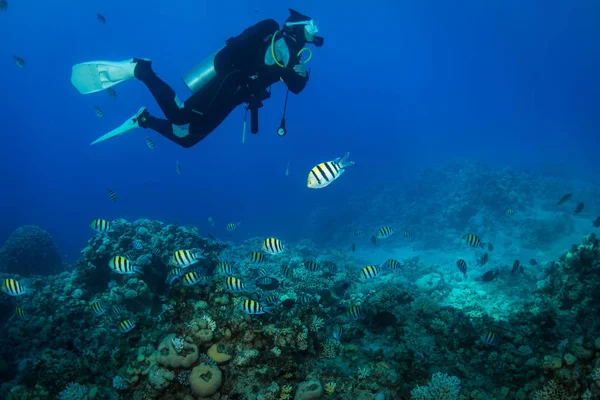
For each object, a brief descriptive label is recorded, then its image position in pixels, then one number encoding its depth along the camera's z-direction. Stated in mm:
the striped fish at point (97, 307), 6270
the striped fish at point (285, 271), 7540
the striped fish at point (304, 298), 6012
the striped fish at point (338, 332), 4500
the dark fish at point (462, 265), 8406
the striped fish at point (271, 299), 5024
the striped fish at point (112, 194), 9840
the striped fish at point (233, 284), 4323
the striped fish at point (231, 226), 10598
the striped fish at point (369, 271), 6057
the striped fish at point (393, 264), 7629
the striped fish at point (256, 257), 6190
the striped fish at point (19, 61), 11359
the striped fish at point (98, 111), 12836
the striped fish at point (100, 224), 7051
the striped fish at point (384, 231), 8516
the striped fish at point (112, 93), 11750
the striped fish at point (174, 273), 7039
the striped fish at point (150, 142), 11486
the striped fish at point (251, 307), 3738
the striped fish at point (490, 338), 4438
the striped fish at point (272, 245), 5468
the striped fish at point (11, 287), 5707
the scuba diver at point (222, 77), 6086
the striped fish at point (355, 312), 4932
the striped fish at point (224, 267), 6510
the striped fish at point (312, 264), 6993
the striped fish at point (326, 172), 3322
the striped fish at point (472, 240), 7734
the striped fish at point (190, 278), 4734
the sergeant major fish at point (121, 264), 5449
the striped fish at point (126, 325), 4906
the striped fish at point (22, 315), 6820
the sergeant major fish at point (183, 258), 5405
